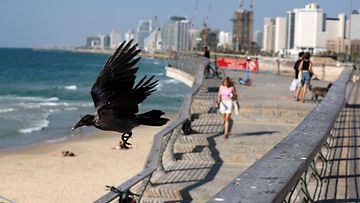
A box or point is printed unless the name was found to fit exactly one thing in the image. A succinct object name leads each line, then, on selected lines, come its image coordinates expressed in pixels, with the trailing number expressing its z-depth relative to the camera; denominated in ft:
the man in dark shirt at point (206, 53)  93.42
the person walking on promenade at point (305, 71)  52.29
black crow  13.74
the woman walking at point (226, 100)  42.09
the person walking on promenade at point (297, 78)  54.00
